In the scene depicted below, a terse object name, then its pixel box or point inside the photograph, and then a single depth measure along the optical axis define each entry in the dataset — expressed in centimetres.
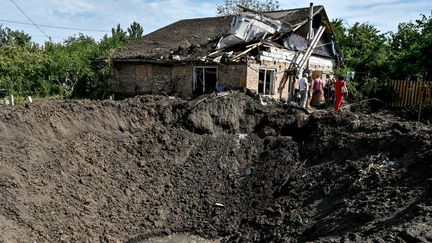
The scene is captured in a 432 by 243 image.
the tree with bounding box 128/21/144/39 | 4747
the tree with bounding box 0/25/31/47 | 5456
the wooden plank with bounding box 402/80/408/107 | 1770
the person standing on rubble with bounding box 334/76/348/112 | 1297
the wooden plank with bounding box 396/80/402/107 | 1786
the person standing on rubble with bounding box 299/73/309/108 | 1409
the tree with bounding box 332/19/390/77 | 2109
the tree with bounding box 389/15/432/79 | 1881
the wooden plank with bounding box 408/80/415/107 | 1745
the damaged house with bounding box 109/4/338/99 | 1547
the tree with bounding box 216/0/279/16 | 3984
